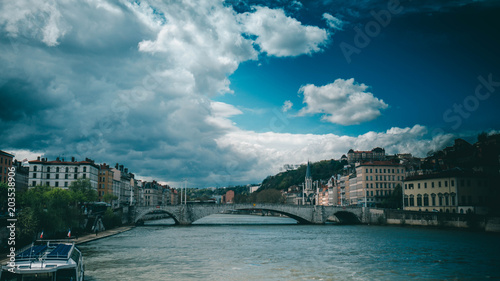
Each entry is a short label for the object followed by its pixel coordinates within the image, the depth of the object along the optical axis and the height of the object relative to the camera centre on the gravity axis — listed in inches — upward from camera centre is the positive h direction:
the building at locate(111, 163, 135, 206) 4776.8 +49.0
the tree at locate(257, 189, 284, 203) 7106.3 -127.7
